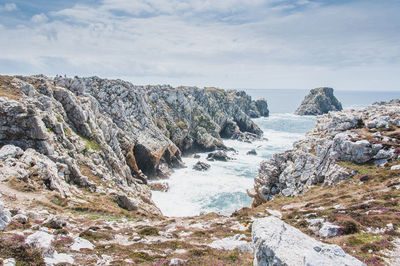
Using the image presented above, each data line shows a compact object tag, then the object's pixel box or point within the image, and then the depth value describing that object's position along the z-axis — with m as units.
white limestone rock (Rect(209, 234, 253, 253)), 13.39
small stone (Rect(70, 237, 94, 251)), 12.14
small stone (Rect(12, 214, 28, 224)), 14.42
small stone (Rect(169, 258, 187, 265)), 10.89
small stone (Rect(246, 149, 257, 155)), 93.15
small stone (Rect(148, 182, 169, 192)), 55.87
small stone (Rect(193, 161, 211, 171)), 72.24
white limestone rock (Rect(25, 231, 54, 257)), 9.39
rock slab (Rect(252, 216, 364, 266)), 7.44
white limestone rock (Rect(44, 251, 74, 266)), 8.94
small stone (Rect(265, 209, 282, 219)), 21.87
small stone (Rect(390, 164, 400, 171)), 24.46
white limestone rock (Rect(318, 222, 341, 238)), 14.78
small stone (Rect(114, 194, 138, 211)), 29.36
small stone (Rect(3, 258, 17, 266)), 7.69
